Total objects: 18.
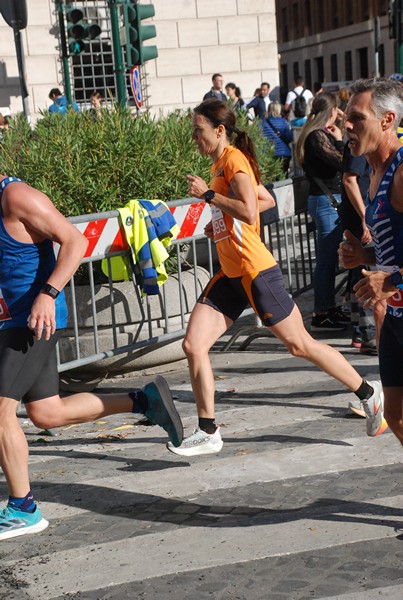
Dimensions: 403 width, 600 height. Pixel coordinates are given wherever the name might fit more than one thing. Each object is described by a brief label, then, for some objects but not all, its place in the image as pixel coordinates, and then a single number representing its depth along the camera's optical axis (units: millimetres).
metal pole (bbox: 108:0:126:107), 14320
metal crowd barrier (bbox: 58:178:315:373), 7723
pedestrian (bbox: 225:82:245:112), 21947
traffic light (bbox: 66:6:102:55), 18719
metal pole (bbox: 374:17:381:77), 27141
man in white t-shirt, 26803
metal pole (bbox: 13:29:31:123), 13833
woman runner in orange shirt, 6336
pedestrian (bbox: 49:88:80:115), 21828
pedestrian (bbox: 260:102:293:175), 19297
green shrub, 8344
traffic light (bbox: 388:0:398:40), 18447
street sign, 14852
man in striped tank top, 4566
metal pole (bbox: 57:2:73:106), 20098
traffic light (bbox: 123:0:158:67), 14578
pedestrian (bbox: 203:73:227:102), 22642
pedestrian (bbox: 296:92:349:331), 9438
